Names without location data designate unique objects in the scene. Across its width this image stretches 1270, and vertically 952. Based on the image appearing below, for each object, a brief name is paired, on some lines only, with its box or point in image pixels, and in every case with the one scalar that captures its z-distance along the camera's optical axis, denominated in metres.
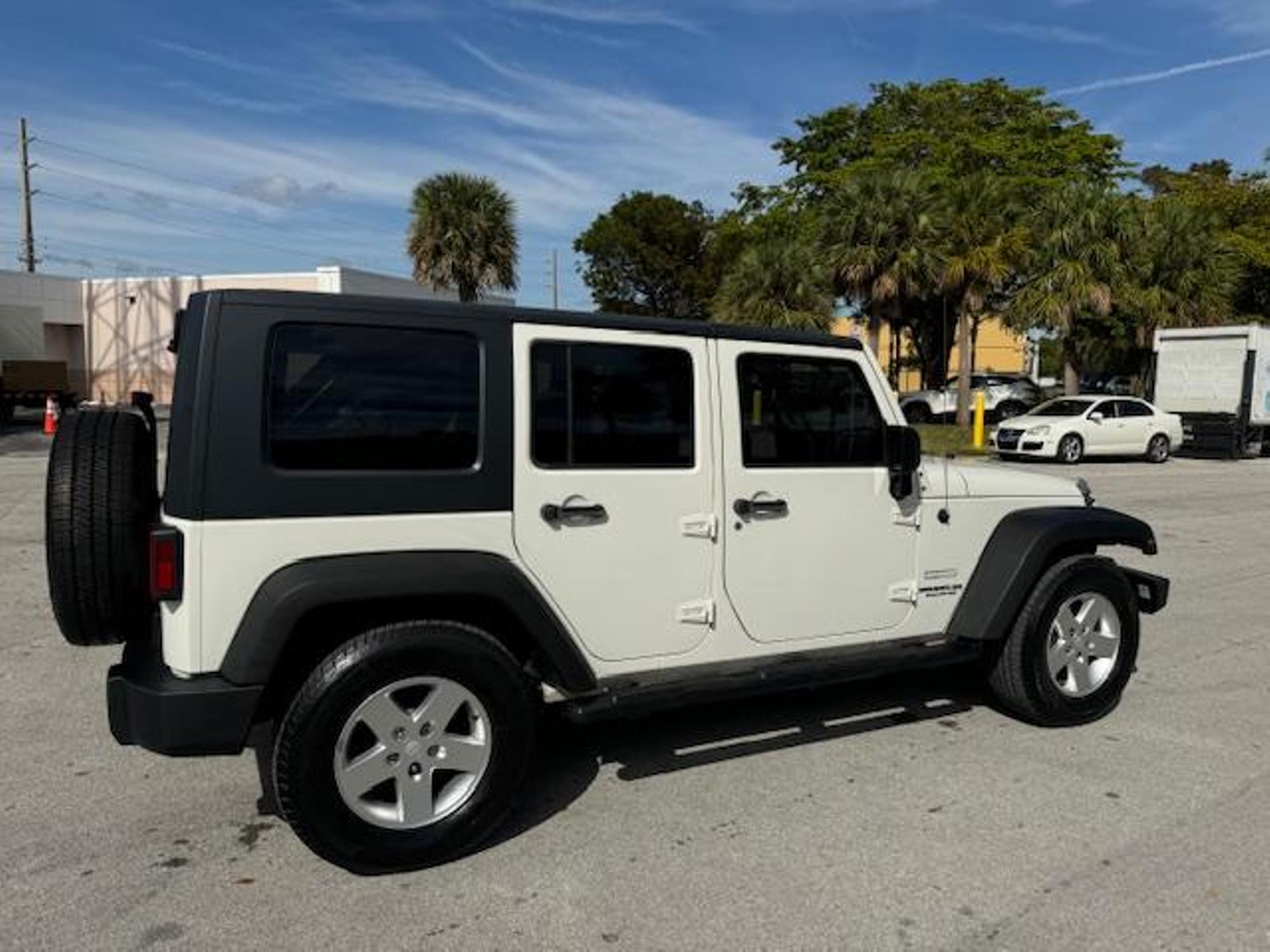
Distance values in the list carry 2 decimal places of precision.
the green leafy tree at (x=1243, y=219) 35.09
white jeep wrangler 3.14
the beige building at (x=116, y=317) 39.31
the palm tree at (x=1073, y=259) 27.28
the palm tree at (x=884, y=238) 27.36
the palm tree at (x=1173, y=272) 28.39
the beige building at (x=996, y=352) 69.24
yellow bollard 22.38
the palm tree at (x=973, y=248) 26.75
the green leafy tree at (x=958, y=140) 34.66
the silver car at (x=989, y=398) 31.31
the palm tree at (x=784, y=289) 30.00
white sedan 20.39
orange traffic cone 26.38
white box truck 22.58
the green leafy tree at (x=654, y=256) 56.44
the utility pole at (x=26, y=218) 50.22
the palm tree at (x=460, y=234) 33.22
